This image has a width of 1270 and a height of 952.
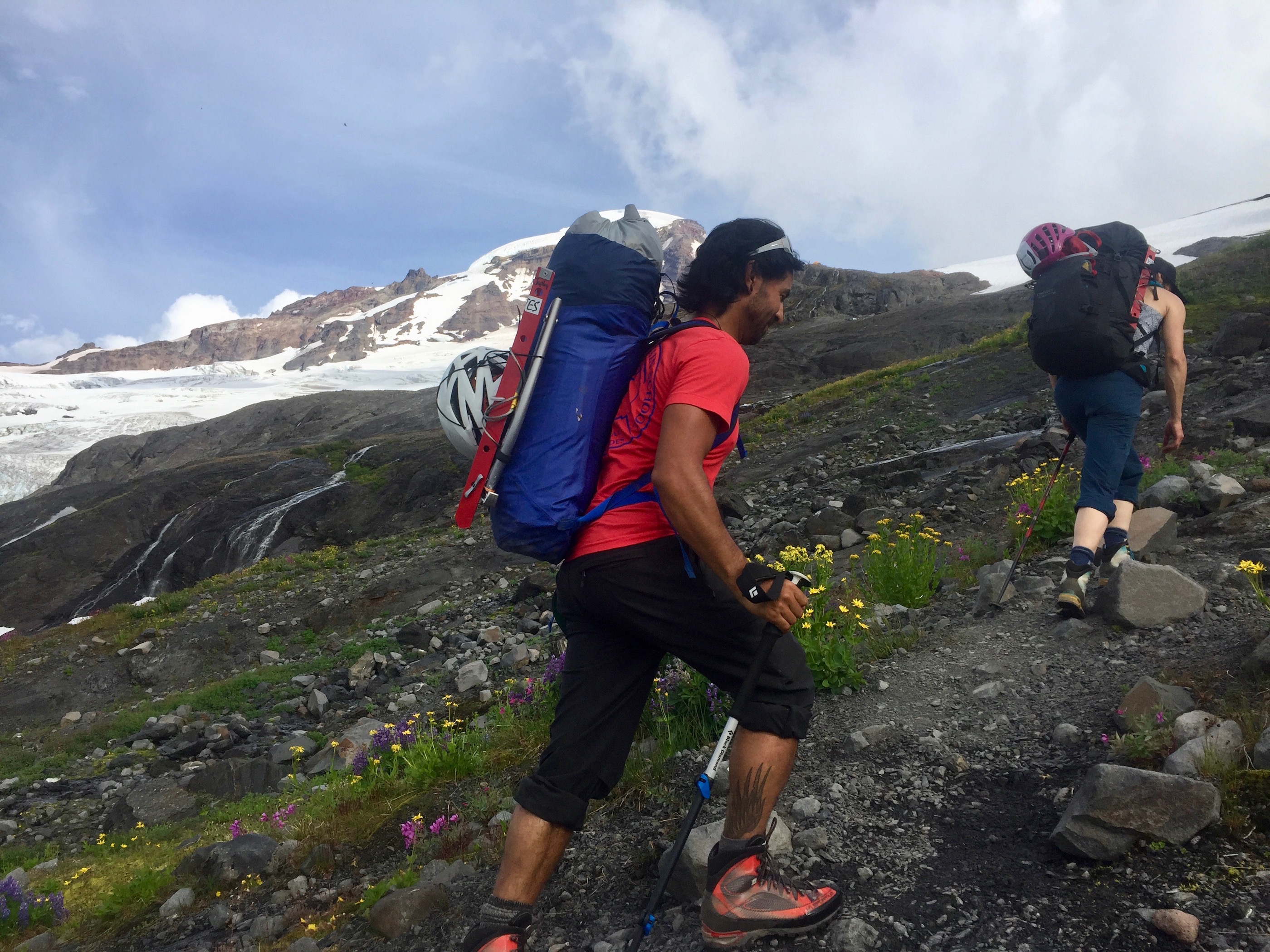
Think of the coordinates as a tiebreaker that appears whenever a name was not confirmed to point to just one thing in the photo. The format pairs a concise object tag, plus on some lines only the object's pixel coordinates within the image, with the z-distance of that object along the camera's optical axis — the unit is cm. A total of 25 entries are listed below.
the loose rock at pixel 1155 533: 533
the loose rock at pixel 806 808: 319
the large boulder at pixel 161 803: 638
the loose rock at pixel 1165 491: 635
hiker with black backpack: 446
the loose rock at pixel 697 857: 282
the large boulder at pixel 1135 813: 242
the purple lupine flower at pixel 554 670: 518
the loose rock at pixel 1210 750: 262
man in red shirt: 238
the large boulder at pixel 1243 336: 1313
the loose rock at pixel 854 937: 237
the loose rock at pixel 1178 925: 205
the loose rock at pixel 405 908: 323
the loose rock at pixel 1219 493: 597
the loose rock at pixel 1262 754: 252
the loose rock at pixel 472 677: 793
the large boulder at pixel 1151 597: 414
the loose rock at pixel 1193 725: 284
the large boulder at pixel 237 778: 675
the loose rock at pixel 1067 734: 327
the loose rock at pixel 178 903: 400
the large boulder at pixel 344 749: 582
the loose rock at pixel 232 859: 414
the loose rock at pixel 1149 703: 311
